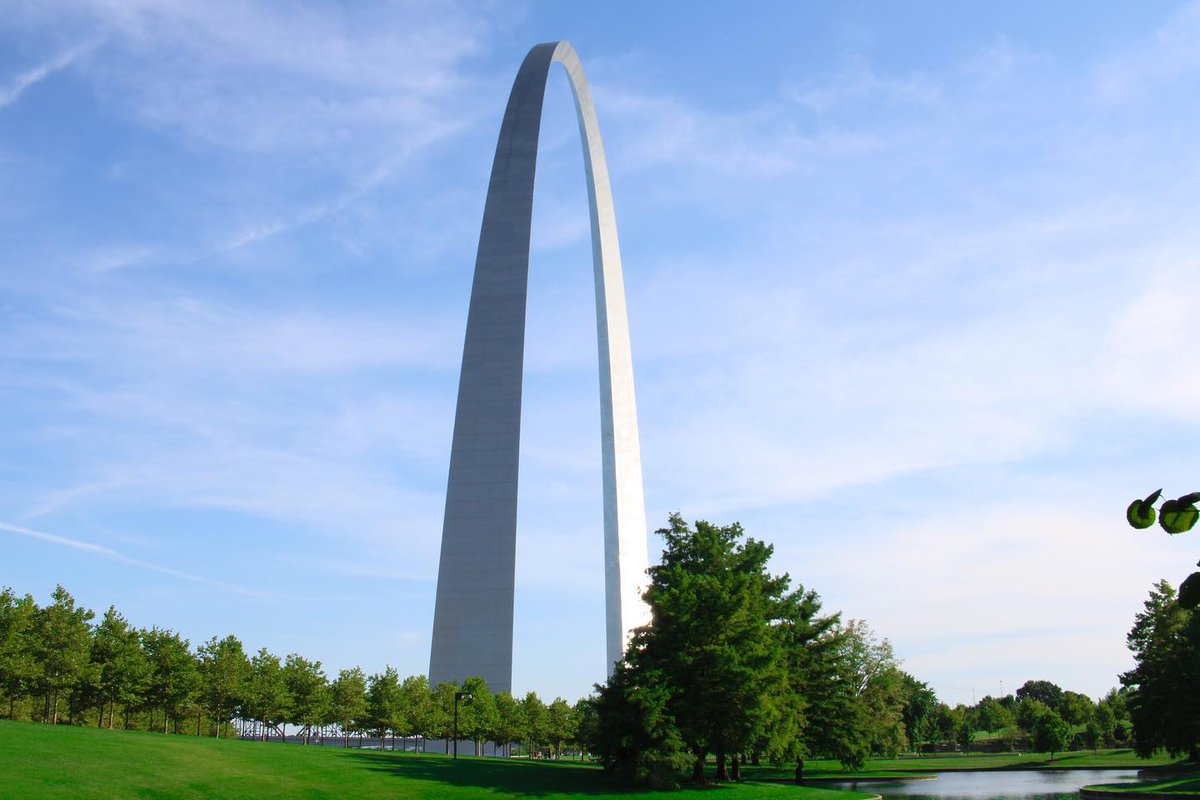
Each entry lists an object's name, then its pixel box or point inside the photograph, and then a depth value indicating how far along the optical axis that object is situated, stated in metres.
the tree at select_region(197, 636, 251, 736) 43.94
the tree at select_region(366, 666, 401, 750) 47.34
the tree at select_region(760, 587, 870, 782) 44.81
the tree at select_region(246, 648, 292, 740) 44.66
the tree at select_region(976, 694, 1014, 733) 114.38
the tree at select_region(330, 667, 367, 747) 47.41
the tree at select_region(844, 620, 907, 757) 55.78
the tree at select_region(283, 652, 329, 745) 46.31
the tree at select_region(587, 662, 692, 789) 34.16
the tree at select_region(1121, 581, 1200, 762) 46.59
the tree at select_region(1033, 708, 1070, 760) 73.00
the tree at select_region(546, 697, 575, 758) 63.92
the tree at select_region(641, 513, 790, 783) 36.03
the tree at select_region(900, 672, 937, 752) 81.88
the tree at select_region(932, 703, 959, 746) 105.42
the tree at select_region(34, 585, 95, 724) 39.53
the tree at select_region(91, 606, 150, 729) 41.31
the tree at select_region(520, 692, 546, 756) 60.07
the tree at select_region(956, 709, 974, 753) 100.66
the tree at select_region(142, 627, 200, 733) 42.47
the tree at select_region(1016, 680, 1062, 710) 169.75
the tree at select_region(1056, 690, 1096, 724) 105.75
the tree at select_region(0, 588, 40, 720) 37.66
